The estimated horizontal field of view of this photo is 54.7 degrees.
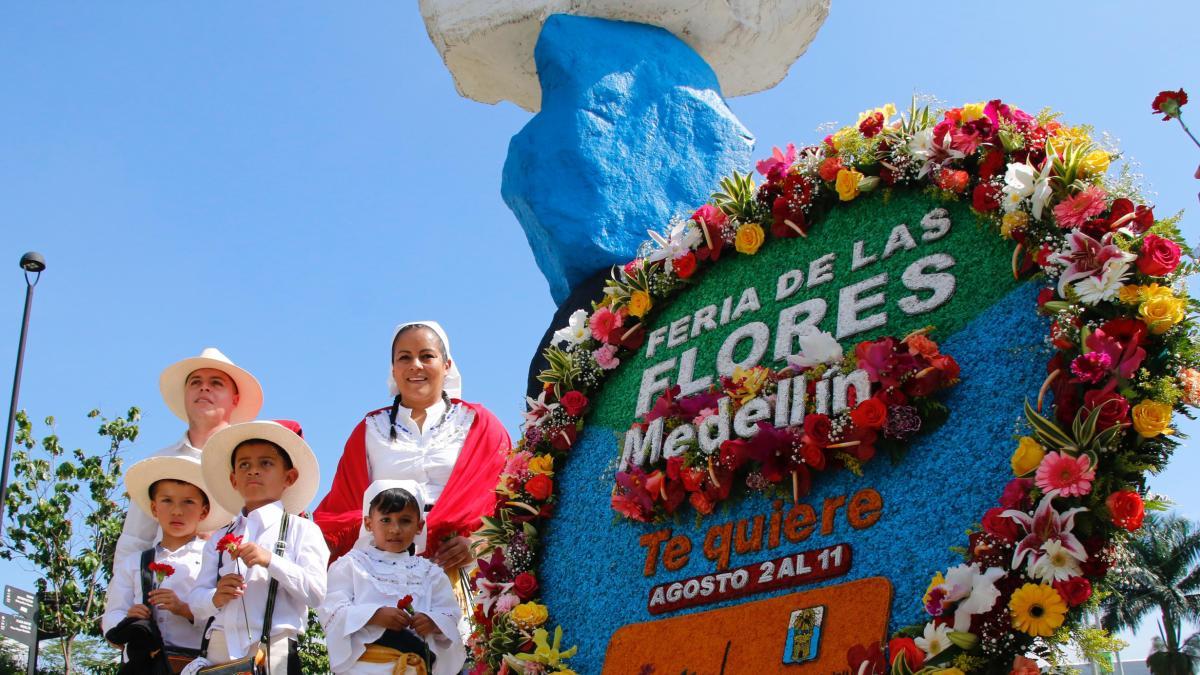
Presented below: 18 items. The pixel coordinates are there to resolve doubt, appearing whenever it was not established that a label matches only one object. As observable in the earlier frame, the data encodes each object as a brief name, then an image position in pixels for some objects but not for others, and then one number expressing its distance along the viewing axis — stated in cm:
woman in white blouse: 559
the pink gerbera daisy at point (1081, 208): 395
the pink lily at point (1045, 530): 339
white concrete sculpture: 795
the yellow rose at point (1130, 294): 367
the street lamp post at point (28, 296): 1116
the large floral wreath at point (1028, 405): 342
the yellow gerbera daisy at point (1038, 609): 331
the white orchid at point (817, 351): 443
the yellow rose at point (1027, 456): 357
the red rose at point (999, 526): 349
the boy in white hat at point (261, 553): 490
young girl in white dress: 478
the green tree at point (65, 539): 1130
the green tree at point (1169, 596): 2341
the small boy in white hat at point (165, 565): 517
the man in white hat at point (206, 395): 617
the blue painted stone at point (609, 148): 712
